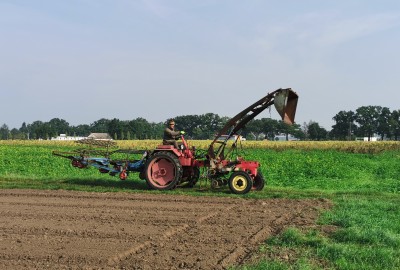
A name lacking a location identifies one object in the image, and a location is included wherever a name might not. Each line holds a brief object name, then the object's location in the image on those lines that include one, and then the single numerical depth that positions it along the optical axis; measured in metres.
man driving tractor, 14.38
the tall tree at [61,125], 140.02
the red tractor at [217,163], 13.73
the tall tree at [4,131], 150.26
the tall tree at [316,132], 105.06
